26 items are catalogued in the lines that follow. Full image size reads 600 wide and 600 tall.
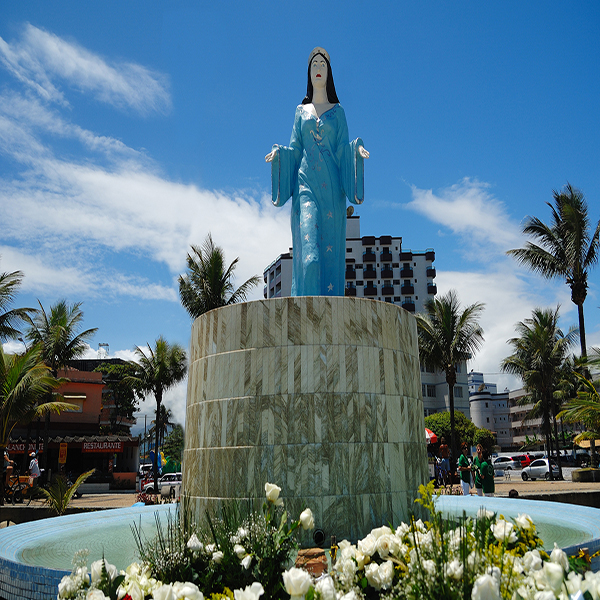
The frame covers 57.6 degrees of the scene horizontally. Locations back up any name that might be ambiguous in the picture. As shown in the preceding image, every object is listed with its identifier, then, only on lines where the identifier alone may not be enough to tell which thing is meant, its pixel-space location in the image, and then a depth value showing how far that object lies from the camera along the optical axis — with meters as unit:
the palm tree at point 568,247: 22.92
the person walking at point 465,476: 14.72
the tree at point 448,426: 40.56
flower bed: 2.37
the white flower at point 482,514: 3.00
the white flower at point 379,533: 3.06
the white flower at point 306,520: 3.15
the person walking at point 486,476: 12.76
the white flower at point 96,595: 2.61
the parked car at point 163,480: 28.88
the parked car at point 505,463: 39.97
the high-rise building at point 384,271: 60.31
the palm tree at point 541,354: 28.98
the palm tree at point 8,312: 21.59
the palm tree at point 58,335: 28.38
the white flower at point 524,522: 3.08
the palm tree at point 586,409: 15.30
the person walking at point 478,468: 13.18
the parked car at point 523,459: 40.11
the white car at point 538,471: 30.88
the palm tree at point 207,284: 23.70
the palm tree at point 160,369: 30.09
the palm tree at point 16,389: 13.99
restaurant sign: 33.47
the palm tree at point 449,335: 27.67
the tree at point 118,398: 46.59
